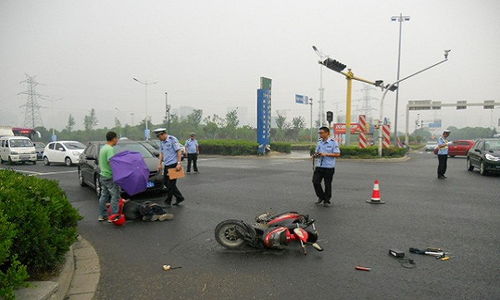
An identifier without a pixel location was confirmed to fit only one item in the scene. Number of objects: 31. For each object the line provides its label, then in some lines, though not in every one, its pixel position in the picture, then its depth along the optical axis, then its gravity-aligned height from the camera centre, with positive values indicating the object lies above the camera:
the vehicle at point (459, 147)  26.37 -0.87
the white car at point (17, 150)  20.70 -1.10
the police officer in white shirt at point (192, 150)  15.20 -0.73
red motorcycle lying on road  4.62 -1.38
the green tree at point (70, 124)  89.22 +2.20
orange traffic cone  8.09 -1.45
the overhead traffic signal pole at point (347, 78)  21.89 +3.98
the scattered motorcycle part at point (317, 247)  4.69 -1.54
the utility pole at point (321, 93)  48.61 +6.12
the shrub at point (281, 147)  29.44 -1.09
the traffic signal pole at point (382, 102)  21.78 +2.21
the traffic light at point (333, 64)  21.83 +4.56
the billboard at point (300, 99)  32.14 +3.37
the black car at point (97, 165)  8.69 -0.88
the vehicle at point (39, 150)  26.15 -1.38
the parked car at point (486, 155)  12.78 -0.75
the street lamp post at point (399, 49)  32.66 +8.60
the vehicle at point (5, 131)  29.45 +0.07
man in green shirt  6.32 -0.77
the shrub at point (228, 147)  27.14 -1.07
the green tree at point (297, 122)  69.02 +2.52
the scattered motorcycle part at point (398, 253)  4.44 -1.54
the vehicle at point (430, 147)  40.44 -1.35
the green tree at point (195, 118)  72.19 +3.34
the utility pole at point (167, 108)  50.16 +3.72
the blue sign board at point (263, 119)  27.02 +1.20
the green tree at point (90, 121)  86.25 +2.92
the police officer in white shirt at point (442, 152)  12.05 -0.58
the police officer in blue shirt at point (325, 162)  7.71 -0.62
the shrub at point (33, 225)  2.93 -0.97
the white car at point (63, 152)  19.22 -1.15
